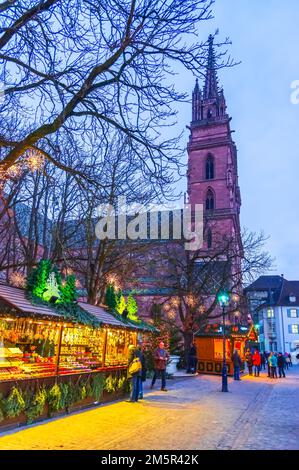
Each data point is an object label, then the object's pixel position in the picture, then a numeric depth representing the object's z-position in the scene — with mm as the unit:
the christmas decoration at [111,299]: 16688
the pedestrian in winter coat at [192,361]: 26656
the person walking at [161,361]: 16906
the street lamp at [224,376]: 17891
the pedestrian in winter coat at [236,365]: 25172
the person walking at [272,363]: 28136
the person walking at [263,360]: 41662
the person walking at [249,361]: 31622
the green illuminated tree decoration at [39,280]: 10930
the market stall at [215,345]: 29153
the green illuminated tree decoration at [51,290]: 11177
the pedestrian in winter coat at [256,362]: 30250
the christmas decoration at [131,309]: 17775
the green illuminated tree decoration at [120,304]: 16858
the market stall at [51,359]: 8957
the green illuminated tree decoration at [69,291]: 11628
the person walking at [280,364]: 30978
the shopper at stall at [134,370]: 13109
